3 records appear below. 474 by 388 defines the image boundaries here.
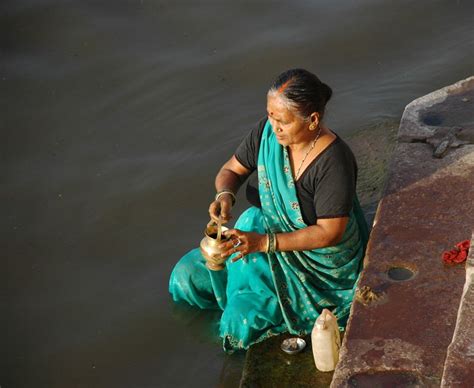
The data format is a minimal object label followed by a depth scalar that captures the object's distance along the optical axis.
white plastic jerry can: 7.09
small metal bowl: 7.63
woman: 7.32
